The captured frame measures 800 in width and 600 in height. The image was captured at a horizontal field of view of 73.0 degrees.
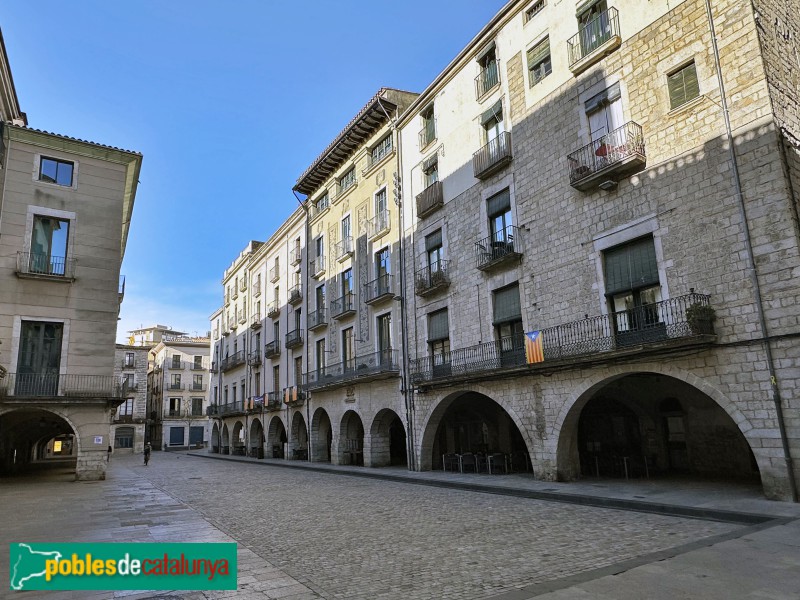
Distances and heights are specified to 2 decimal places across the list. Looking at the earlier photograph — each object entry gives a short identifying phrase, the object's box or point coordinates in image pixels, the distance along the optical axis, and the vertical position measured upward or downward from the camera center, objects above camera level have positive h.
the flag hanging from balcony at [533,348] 14.59 +1.67
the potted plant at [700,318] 10.93 +1.73
